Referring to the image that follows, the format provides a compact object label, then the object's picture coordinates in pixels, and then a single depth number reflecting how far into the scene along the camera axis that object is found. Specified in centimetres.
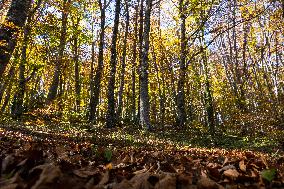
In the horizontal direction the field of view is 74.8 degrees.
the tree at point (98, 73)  1240
